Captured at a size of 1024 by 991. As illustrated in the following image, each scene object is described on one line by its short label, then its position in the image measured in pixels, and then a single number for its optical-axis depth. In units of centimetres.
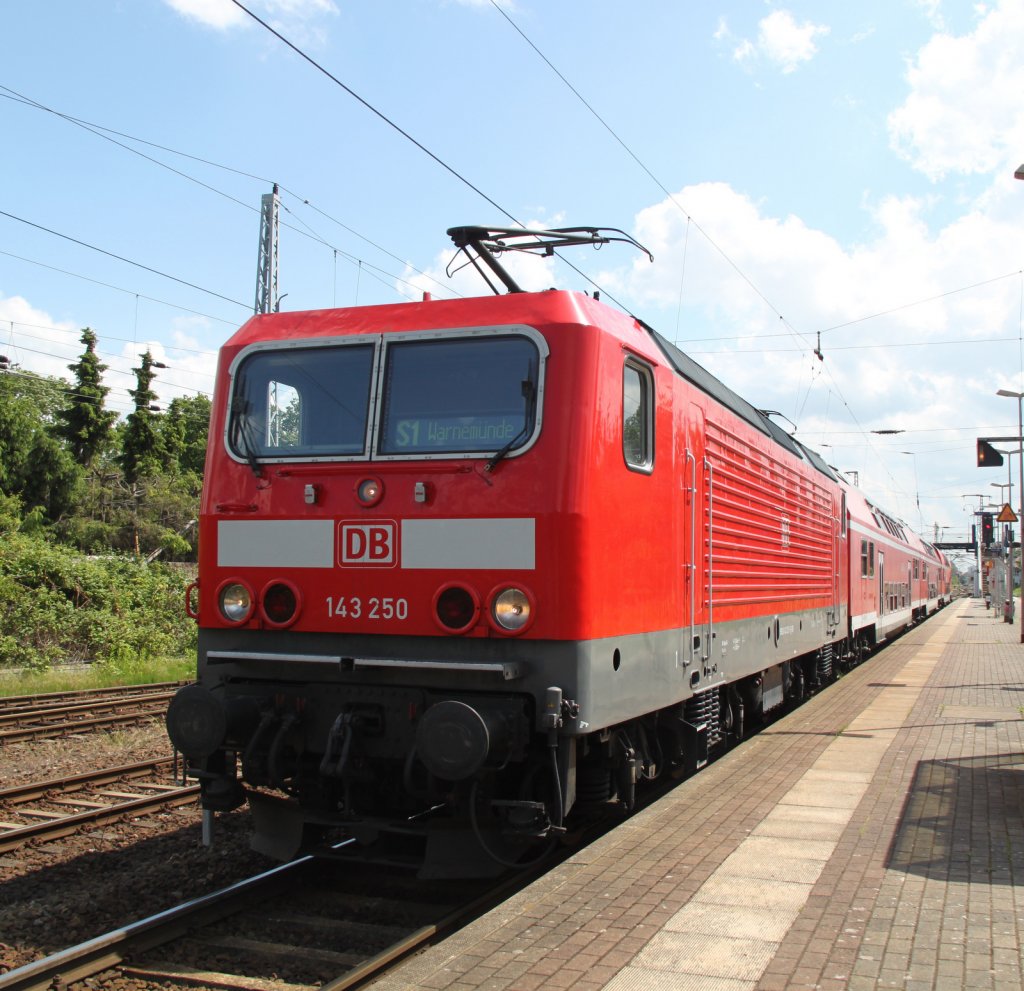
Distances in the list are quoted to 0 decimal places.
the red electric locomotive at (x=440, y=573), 551
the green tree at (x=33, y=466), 4028
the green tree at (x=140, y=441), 4709
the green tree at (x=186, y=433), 5322
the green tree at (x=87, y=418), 4500
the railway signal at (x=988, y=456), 2205
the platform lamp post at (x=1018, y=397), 3161
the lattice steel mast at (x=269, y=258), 1839
